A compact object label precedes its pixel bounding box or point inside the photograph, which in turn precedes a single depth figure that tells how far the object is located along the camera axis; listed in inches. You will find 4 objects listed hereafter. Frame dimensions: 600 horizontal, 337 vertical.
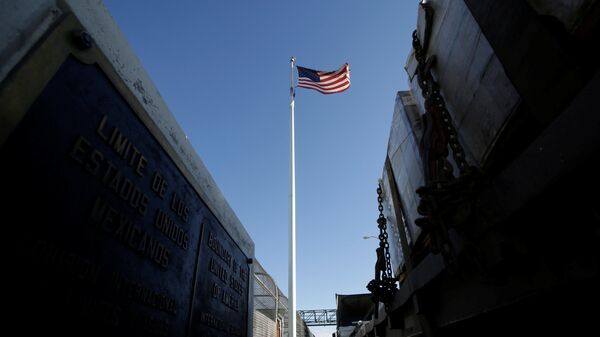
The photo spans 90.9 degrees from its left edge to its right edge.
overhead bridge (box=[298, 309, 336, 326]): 1460.4
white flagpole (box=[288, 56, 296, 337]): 317.7
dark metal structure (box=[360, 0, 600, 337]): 47.0
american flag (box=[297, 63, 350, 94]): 443.8
